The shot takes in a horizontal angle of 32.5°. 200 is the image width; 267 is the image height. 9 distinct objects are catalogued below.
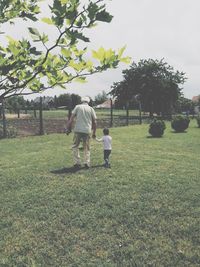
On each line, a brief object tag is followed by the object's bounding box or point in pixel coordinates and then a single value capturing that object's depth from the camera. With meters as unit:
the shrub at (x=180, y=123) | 23.28
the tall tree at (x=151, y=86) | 47.09
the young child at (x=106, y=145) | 10.16
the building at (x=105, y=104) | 119.45
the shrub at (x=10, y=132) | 18.61
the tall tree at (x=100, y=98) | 130.62
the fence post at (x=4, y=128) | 17.75
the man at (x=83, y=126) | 9.69
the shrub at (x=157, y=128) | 19.59
